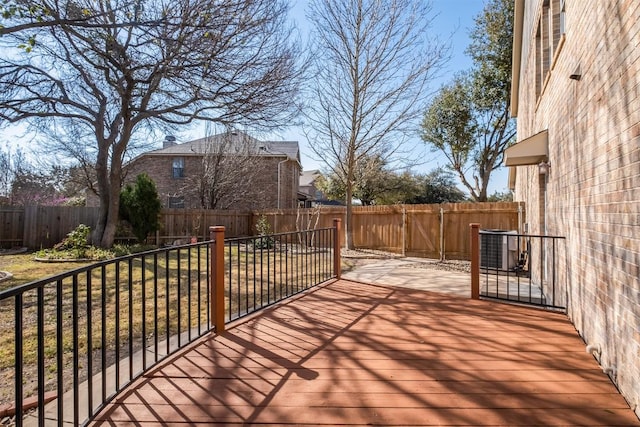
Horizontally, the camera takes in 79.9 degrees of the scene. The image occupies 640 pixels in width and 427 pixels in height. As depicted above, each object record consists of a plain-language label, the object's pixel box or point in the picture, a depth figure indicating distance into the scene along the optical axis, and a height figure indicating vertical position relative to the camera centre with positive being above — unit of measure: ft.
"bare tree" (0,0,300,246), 21.81 +10.71
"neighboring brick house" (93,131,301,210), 58.23 +7.07
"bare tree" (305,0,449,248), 34.22 +13.59
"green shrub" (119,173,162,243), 42.06 +0.90
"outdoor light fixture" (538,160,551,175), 16.69 +2.05
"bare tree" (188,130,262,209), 57.88 +6.83
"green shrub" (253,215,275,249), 42.93 -1.37
